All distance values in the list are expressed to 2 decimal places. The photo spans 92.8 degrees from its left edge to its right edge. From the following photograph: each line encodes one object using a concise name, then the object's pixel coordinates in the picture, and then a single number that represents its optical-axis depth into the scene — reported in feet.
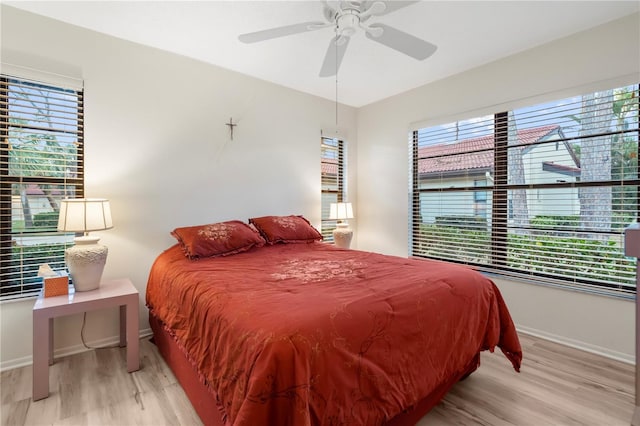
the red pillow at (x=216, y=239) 8.28
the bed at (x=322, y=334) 3.55
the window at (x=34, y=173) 7.32
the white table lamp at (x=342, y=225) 12.61
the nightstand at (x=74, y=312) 6.03
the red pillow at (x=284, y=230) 10.23
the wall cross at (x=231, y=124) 10.82
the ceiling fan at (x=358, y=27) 6.23
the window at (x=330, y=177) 13.92
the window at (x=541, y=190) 7.93
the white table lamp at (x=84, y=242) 6.94
